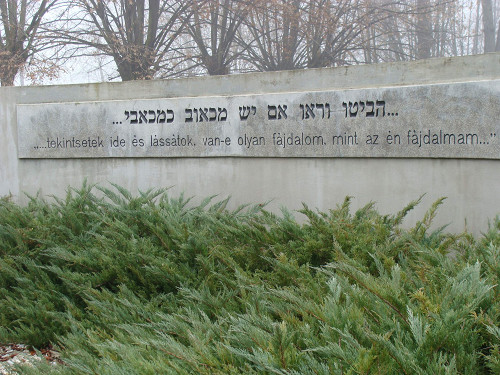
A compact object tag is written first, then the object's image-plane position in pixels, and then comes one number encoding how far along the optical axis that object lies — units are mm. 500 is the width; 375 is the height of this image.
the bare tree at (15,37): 14312
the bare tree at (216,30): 16203
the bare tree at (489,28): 25219
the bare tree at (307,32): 17156
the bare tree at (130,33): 15531
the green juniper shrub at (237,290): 2217
